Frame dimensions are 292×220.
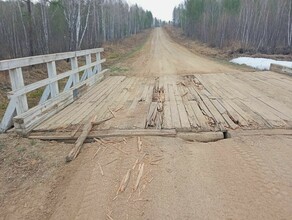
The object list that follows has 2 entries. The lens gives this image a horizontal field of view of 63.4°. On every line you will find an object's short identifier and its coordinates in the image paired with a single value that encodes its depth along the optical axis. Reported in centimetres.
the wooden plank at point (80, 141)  315
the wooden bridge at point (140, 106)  387
